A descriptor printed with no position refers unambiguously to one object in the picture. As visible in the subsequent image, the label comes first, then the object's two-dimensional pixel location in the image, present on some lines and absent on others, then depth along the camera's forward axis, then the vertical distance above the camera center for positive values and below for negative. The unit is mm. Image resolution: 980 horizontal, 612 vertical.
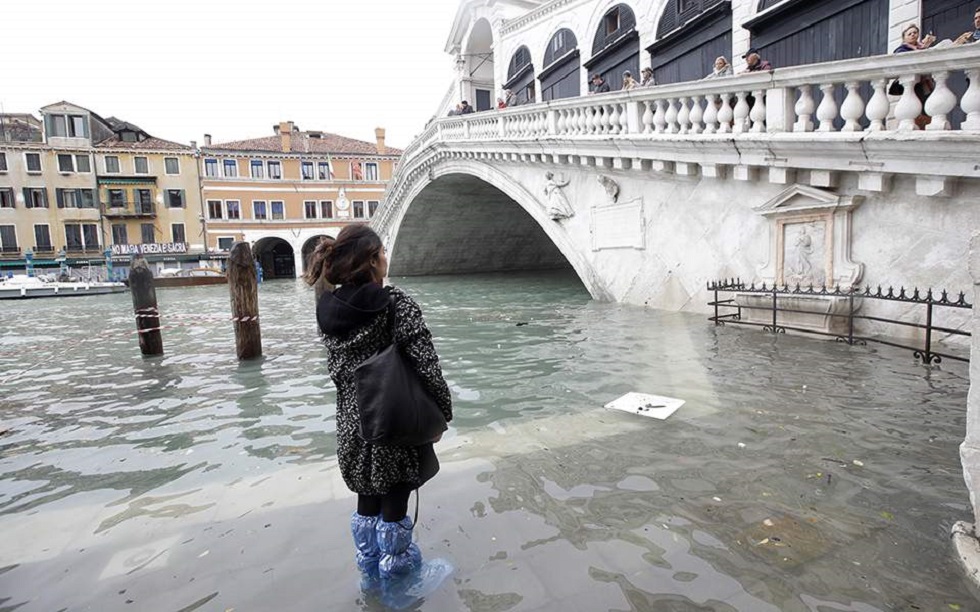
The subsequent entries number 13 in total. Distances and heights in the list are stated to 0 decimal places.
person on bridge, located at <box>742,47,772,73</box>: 7920 +2469
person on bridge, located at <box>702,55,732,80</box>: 8758 +2648
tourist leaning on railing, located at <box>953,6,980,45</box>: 5814 +1991
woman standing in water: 2199 -508
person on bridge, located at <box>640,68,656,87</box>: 10570 +3048
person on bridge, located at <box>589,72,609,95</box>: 13309 +3754
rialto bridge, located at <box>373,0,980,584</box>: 5789 +1160
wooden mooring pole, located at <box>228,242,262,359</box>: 7457 -531
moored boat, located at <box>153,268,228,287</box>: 27719 -608
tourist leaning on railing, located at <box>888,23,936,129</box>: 5924 +1627
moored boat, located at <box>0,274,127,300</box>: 23391 -696
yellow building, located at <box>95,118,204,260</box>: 35188 +4465
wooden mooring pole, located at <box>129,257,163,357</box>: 7895 -570
